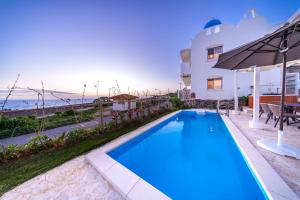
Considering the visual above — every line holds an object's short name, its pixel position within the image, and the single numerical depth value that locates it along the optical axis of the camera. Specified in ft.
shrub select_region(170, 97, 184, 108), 44.04
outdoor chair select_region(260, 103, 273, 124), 19.60
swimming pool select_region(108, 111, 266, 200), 8.35
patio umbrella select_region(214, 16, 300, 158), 10.19
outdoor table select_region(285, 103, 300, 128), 17.49
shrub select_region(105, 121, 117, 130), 18.64
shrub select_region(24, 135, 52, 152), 11.65
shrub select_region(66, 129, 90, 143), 14.04
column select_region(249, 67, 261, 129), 17.83
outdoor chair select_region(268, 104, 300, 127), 15.89
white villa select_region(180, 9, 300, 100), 36.45
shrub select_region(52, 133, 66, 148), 13.04
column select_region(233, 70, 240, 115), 30.01
